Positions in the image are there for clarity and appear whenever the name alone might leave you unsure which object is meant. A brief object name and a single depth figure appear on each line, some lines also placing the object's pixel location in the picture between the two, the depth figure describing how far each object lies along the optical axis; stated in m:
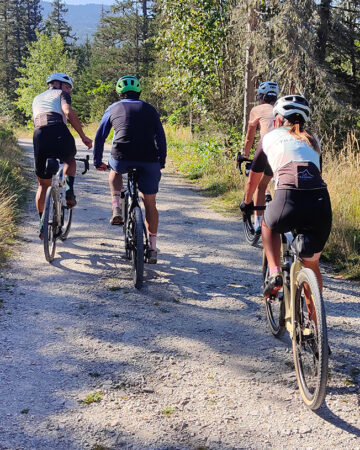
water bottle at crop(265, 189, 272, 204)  3.93
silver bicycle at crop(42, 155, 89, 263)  5.81
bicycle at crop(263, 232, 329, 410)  2.91
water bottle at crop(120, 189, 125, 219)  5.85
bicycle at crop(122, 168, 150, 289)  5.11
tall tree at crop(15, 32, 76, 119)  39.81
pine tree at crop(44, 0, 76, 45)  72.06
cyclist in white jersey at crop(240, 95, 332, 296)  3.28
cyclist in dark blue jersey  5.22
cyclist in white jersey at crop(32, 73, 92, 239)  5.93
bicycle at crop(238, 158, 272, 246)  6.85
